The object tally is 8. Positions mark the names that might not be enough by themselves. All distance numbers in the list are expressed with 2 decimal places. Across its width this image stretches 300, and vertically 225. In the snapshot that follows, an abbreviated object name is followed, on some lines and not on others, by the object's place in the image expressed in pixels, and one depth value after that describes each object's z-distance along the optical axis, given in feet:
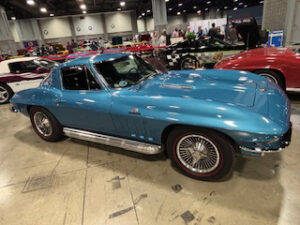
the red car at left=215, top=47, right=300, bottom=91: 12.27
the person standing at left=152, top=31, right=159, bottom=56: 31.29
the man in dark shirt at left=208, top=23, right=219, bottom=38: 32.42
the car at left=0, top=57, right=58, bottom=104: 19.21
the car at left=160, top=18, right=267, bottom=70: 20.54
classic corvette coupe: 5.90
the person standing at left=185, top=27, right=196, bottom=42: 22.38
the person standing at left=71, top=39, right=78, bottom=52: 52.25
